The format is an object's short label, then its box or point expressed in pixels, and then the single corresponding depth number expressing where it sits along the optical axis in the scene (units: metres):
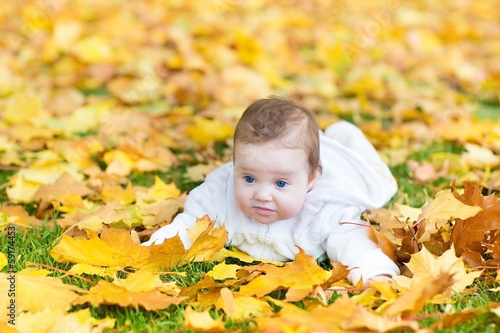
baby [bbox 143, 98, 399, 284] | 1.51
